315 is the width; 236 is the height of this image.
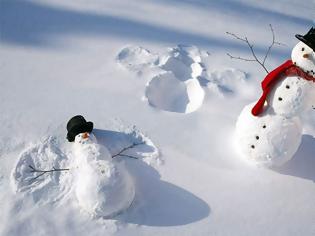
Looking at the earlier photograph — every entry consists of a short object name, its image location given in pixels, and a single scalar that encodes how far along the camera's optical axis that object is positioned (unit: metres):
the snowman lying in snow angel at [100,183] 1.66
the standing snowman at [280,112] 1.66
